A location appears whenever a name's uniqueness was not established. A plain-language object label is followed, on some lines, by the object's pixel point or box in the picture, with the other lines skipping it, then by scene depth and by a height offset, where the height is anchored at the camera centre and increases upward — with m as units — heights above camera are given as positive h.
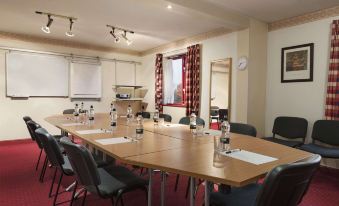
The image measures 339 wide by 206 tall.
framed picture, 3.69 +0.55
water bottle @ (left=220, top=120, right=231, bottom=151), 1.89 -0.36
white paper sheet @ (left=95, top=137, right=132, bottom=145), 2.12 -0.40
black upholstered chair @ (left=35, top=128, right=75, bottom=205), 2.09 -0.50
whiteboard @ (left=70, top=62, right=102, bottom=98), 5.88 +0.39
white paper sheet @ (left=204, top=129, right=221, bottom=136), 2.64 -0.41
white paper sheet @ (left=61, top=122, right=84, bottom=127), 3.28 -0.39
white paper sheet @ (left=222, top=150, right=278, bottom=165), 1.57 -0.41
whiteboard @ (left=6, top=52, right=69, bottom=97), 5.18 +0.47
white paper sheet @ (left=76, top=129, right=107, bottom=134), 2.64 -0.40
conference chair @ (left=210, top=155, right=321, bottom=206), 1.10 -0.42
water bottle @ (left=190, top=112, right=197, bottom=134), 2.78 -0.33
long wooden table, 1.33 -0.41
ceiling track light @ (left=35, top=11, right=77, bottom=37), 3.77 +1.29
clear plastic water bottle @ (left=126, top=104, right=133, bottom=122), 3.90 -0.34
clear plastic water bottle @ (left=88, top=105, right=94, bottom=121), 3.54 -0.29
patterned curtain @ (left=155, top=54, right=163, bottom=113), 6.04 +0.40
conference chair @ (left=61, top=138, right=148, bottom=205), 1.56 -0.62
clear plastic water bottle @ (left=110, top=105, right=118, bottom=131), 2.88 -0.34
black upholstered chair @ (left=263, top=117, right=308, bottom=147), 3.58 -0.49
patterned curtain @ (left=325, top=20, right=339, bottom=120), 3.34 +0.27
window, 5.68 +0.39
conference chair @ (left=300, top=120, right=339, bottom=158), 3.15 -0.53
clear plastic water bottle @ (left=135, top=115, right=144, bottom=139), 2.38 -0.37
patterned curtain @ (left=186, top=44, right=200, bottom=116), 5.01 +0.37
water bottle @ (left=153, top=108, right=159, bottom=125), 3.52 -0.33
